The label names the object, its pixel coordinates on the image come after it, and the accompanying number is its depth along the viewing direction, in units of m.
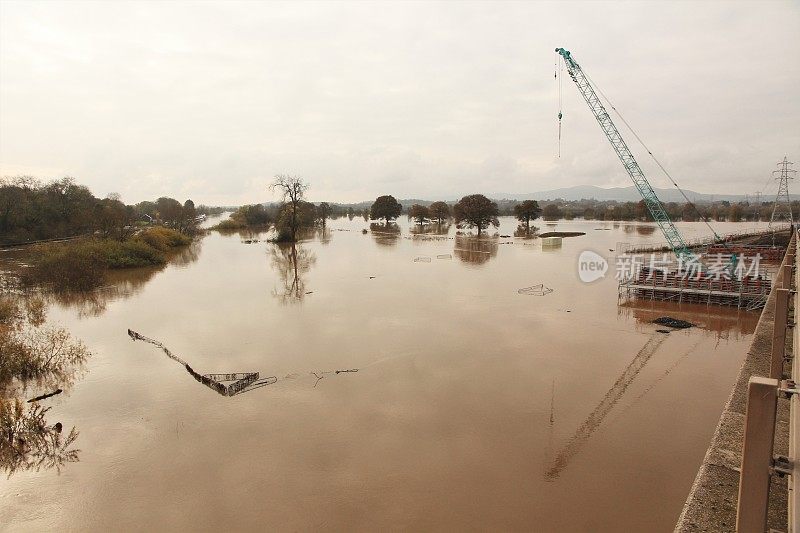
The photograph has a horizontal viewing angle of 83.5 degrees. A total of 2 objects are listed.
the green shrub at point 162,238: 46.17
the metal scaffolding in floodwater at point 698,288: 23.39
